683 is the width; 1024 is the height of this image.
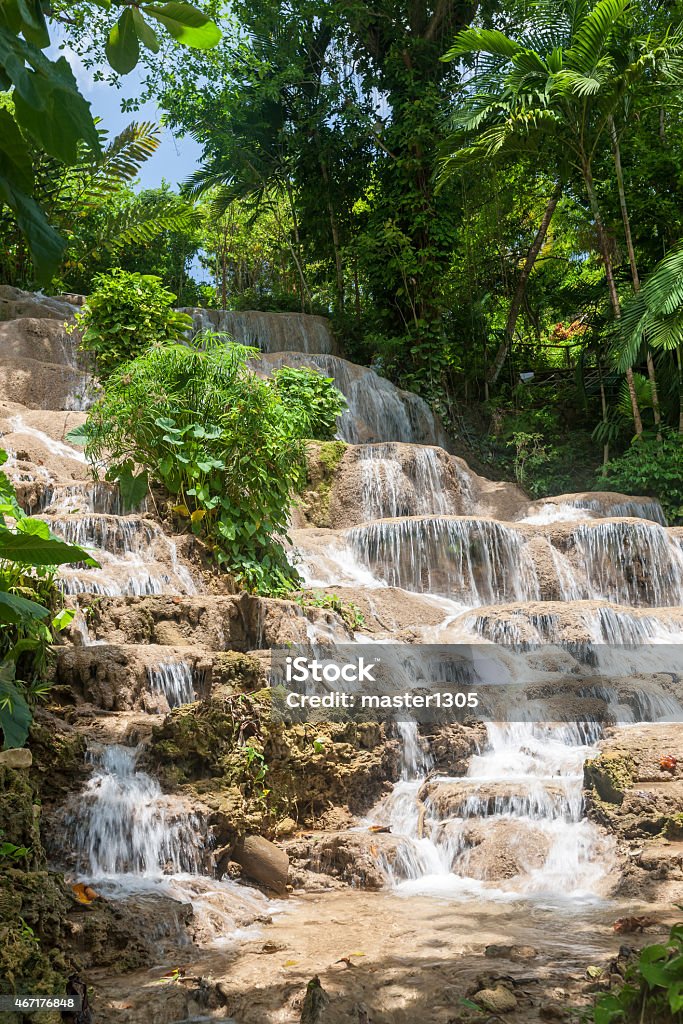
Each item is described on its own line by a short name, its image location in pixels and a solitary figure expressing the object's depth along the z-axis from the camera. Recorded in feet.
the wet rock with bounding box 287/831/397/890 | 16.25
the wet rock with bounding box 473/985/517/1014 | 9.81
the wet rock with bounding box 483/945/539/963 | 11.80
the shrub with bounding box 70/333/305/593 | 25.85
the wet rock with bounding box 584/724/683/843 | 16.51
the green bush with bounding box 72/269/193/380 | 38.65
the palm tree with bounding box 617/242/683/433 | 39.75
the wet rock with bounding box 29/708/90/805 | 15.16
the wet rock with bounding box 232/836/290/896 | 15.78
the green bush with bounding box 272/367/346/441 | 40.45
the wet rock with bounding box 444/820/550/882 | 16.44
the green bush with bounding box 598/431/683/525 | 42.32
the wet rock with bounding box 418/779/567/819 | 17.65
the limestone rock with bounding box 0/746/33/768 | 12.73
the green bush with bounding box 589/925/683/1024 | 7.15
